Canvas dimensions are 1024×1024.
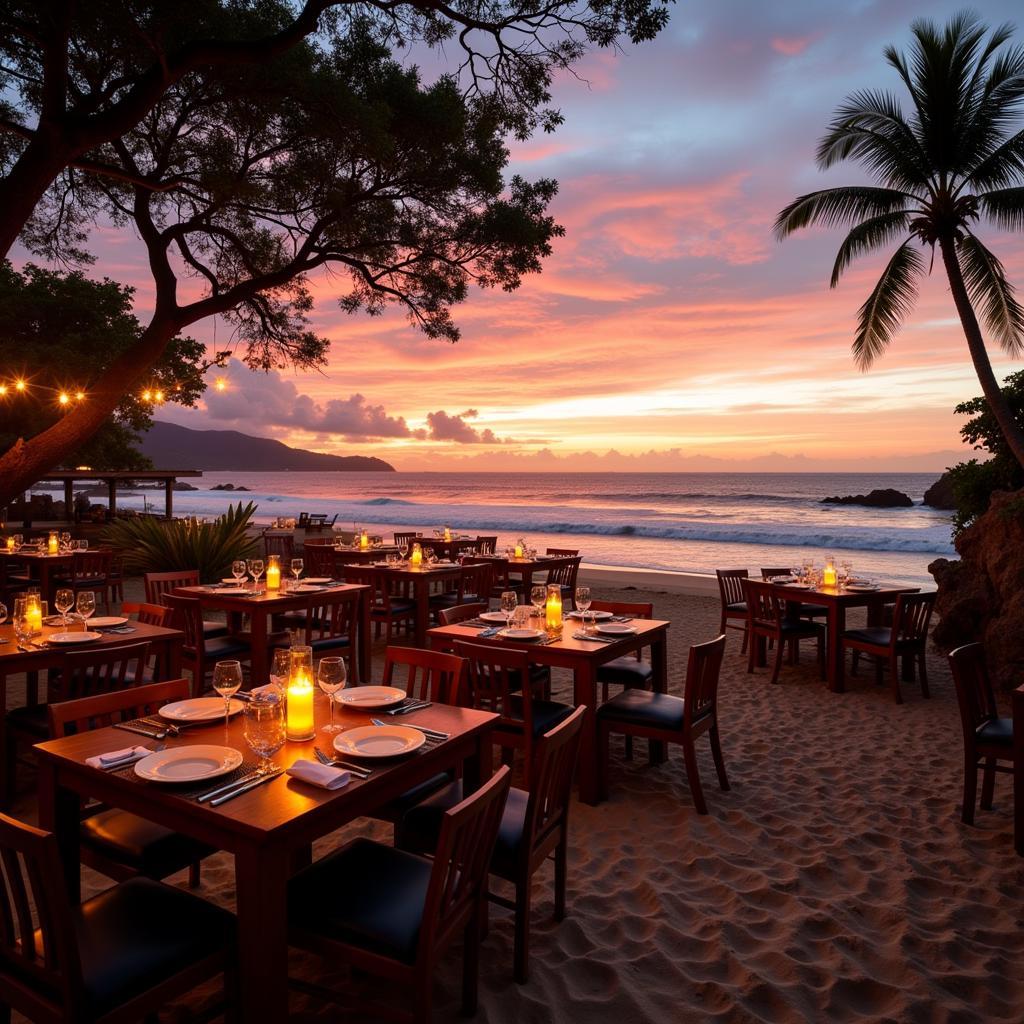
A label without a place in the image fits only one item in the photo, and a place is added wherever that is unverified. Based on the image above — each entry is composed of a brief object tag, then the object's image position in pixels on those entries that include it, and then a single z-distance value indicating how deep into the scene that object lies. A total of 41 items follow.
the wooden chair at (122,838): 2.23
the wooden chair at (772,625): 6.29
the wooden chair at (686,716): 3.63
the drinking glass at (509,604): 4.34
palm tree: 8.78
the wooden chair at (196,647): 4.98
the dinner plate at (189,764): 1.92
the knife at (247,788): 1.79
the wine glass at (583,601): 4.32
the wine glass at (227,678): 2.24
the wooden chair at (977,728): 3.46
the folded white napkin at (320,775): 1.88
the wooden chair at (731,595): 7.20
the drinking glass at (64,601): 3.98
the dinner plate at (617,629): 4.13
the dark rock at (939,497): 37.12
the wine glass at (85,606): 4.18
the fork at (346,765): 1.99
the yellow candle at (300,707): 2.25
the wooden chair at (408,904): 1.72
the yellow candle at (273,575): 5.77
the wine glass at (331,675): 2.25
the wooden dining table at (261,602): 5.20
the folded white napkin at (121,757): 2.01
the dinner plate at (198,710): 2.42
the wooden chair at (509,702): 3.32
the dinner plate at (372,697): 2.58
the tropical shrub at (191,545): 9.72
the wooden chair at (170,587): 5.97
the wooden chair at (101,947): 1.45
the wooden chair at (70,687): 3.18
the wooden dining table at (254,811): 1.67
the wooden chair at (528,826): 2.26
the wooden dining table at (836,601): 5.99
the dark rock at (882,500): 39.05
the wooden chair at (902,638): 5.68
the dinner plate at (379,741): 2.11
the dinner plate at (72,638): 3.74
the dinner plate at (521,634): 3.93
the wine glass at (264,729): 2.02
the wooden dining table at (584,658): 3.72
